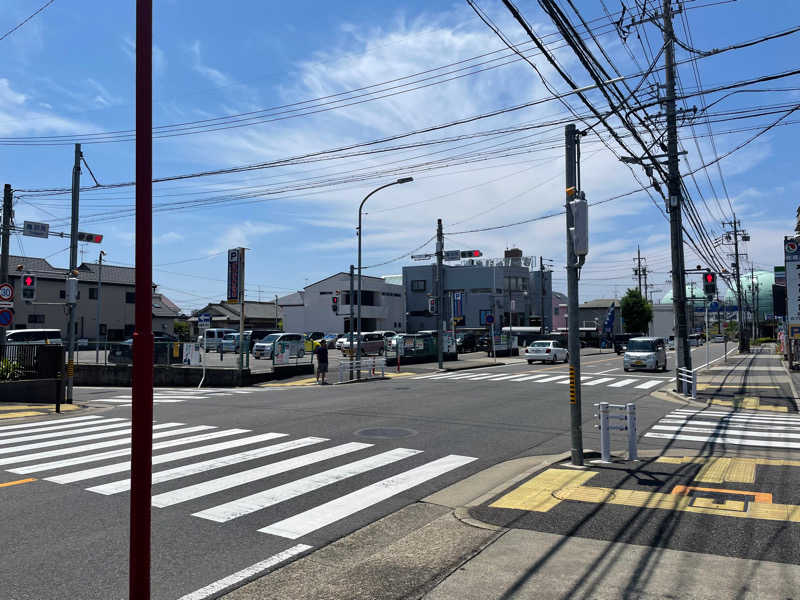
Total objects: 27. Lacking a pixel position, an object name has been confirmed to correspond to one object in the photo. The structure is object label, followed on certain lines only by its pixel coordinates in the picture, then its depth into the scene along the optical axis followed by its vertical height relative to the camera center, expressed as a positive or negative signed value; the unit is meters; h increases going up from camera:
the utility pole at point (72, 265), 18.22 +2.15
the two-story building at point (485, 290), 81.88 +5.33
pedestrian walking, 25.09 -1.28
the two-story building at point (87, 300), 54.26 +3.16
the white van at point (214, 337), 45.59 -0.56
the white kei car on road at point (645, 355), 31.69 -1.62
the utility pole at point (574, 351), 8.87 -0.40
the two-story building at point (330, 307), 76.06 +3.00
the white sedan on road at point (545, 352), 39.03 -1.72
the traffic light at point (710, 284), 23.83 +1.66
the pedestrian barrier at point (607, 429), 9.16 -1.63
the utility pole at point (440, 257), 33.22 +4.12
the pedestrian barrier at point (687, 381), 19.07 -1.85
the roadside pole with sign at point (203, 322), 26.08 +0.39
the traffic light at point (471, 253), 37.81 +4.88
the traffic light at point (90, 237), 20.09 +3.30
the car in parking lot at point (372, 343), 45.12 -1.15
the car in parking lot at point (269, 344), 37.59 -0.92
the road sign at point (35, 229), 20.73 +3.72
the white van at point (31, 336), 34.12 -0.20
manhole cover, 11.61 -2.13
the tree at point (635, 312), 85.75 +1.96
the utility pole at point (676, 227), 19.83 +3.46
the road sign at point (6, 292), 17.95 +1.27
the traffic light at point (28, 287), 20.33 +1.61
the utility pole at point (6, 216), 22.12 +4.48
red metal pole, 3.05 -0.36
